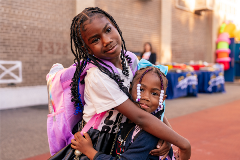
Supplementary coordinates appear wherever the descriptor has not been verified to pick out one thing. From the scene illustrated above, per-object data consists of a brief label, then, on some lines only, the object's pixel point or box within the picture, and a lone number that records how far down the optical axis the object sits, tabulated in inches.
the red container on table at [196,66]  349.8
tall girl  45.3
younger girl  45.7
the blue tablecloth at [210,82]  324.2
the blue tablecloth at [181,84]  269.1
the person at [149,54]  287.9
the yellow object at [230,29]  507.5
